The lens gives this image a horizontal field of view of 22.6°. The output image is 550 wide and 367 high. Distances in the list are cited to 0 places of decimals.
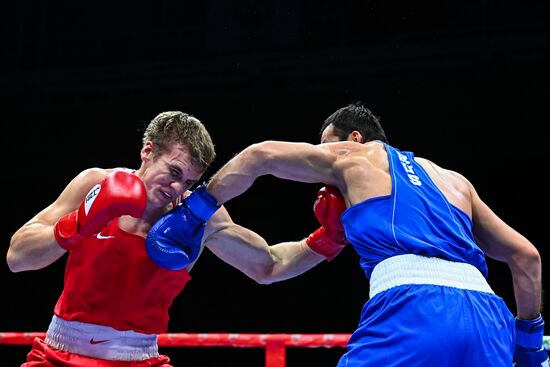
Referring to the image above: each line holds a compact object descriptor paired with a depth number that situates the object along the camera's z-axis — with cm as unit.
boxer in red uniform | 393
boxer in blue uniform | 361
